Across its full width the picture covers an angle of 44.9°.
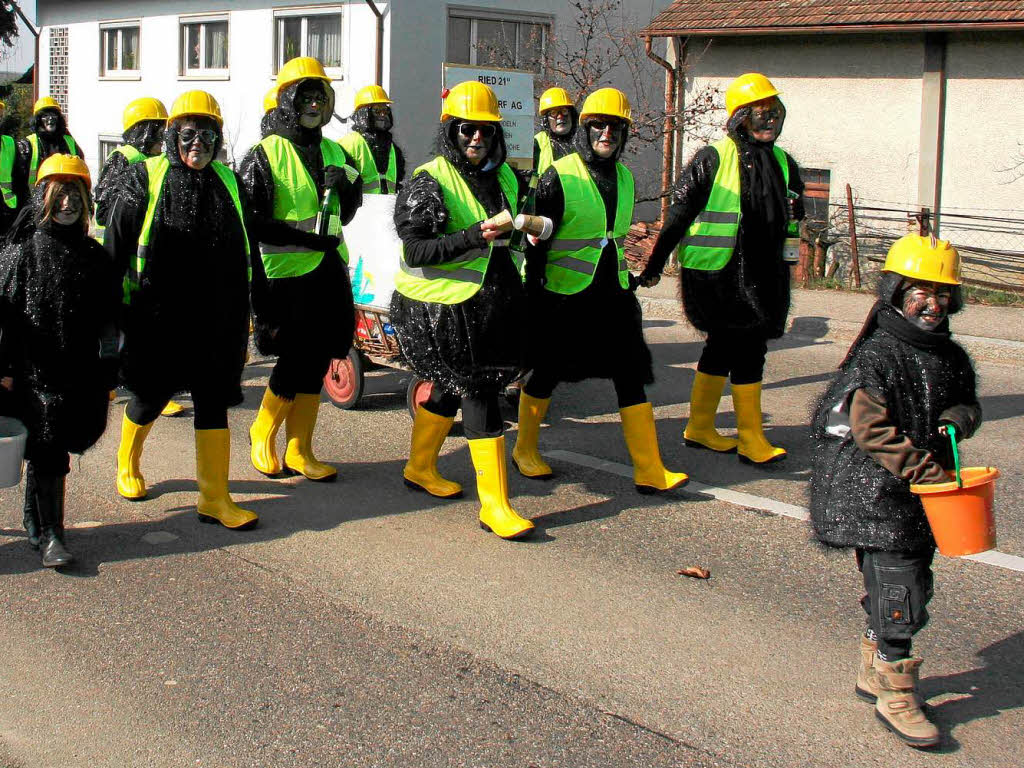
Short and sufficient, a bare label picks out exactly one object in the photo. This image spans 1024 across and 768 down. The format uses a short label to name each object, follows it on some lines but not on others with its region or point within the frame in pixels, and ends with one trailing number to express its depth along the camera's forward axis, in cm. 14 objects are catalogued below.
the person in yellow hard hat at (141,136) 812
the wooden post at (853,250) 1559
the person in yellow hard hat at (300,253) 620
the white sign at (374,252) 783
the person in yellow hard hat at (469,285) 552
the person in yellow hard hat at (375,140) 903
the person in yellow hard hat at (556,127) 883
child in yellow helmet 369
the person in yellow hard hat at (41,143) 980
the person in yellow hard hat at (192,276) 545
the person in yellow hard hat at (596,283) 612
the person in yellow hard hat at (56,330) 500
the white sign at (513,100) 1259
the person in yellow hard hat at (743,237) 671
